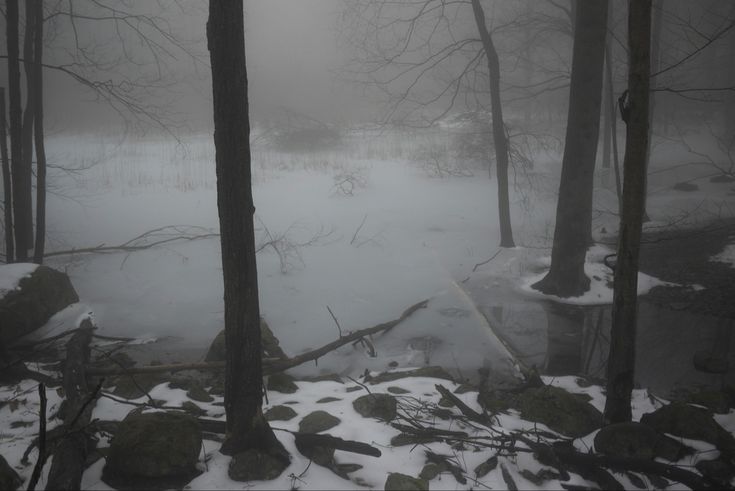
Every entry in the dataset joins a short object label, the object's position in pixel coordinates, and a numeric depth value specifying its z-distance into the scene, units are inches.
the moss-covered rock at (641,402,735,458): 152.2
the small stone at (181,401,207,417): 171.9
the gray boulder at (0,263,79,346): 256.8
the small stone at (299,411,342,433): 160.7
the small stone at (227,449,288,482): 133.3
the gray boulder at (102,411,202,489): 130.3
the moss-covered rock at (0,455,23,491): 118.0
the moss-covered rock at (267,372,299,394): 205.3
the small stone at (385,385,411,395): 196.5
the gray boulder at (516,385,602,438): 165.8
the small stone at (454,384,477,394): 194.5
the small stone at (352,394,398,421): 171.0
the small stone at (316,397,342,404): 189.0
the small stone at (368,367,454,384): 217.7
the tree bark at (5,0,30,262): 324.2
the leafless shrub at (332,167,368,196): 642.7
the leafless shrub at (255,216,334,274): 424.8
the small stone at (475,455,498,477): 138.3
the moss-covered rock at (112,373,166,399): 194.4
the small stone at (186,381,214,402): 187.9
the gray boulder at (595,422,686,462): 144.8
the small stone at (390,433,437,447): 152.9
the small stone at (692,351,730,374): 227.0
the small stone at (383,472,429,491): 126.3
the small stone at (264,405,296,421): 172.1
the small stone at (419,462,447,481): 136.1
